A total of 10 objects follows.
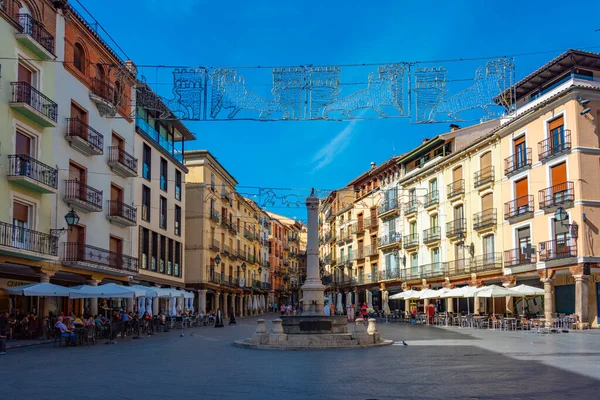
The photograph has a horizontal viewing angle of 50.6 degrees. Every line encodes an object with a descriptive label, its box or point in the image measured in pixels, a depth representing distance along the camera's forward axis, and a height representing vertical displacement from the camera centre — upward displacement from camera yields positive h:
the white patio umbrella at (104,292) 24.48 -0.68
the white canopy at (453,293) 36.02 -1.19
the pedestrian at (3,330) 19.27 -1.81
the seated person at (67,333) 22.38 -2.07
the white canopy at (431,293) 39.22 -1.32
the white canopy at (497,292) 32.25 -1.01
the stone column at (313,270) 24.77 +0.13
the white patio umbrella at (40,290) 23.14 -0.56
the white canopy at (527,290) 32.19 -0.92
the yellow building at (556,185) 32.66 +4.80
